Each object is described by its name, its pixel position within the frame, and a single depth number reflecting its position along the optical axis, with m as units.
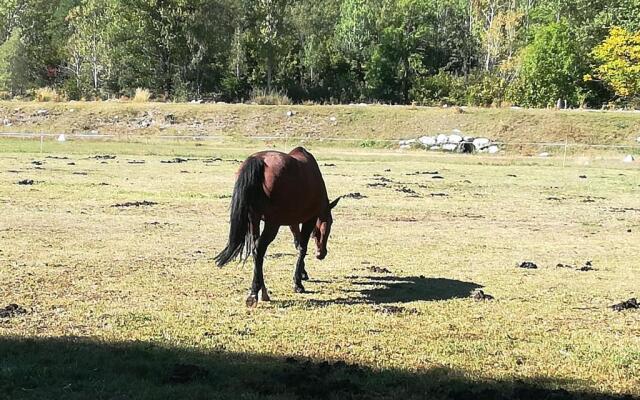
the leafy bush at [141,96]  64.62
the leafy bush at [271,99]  67.81
